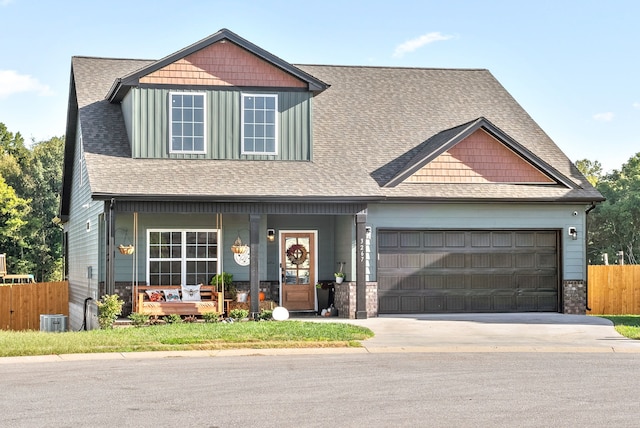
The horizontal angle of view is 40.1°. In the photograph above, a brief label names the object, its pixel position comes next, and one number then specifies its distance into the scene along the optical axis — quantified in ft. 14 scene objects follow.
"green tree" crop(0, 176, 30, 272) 164.86
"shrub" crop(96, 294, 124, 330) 66.39
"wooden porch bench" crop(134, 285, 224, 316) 69.67
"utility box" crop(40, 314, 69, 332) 89.81
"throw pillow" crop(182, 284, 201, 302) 73.77
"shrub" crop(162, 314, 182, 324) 69.30
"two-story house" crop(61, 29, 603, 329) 74.18
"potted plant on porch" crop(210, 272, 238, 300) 75.31
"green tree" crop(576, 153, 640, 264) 155.33
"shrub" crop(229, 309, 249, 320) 70.08
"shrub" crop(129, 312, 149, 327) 67.15
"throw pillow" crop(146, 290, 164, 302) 72.69
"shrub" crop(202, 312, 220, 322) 69.97
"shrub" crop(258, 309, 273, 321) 71.41
